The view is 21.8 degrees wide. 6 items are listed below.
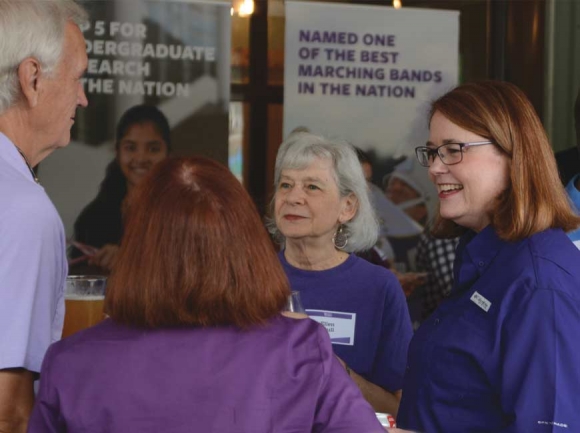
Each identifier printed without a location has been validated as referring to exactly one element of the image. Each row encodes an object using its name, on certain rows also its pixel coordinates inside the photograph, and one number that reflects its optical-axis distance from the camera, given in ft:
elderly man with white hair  6.73
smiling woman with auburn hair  7.05
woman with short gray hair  9.62
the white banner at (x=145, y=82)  14.76
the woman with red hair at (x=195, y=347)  6.28
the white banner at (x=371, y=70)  15.76
